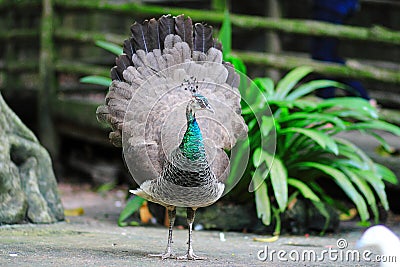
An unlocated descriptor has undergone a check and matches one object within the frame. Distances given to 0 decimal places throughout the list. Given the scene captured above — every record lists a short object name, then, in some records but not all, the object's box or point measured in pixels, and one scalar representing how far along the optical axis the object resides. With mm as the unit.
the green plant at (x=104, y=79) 11273
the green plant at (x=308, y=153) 10133
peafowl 7570
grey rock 9156
